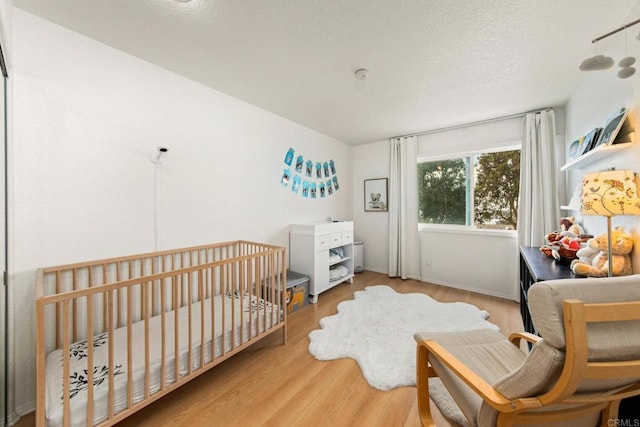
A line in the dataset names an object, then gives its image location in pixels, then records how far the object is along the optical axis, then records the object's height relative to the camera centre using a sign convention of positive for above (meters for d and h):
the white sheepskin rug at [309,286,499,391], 1.79 -1.09
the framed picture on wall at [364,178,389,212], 4.20 +0.33
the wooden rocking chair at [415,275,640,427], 0.70 -0.44
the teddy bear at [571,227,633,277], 1.38 -0.25
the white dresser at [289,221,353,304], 3.09 -0.51
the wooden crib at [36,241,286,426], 1.16 -0.80
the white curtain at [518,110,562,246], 2.76 +0.40
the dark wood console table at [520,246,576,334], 1.62 -0.40
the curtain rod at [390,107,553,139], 2.94 +1.22
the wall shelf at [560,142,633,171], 1.41 +0.39
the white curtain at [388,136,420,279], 3.84 +0.08
